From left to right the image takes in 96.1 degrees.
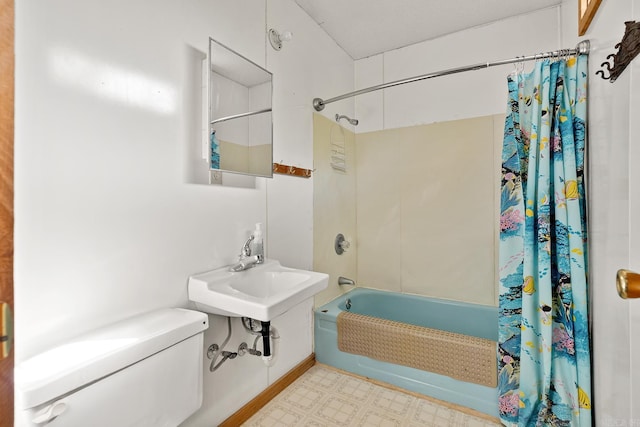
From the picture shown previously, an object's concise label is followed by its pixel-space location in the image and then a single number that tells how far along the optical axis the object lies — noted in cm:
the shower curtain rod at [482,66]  129
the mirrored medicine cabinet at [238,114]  135
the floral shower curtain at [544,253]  129
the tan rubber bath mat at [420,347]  154
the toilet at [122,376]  70
